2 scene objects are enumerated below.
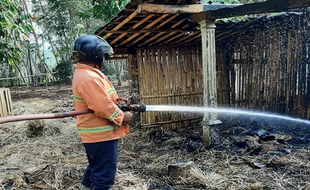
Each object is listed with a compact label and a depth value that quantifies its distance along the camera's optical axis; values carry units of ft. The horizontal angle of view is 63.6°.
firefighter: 7.84
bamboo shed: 15.71
